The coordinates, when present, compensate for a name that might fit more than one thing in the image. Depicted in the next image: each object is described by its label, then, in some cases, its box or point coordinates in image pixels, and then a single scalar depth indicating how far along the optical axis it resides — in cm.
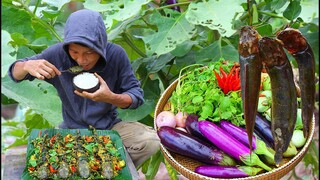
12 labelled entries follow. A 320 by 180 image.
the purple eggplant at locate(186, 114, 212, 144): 265
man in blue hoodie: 247
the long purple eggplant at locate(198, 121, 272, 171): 247
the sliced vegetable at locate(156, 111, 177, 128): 271
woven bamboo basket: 244
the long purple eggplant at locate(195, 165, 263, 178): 247
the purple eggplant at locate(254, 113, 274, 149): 259
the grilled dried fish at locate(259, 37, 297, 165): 173
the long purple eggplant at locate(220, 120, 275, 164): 250
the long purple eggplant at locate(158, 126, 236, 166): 257
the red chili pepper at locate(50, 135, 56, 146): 256
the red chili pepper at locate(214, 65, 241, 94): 271
